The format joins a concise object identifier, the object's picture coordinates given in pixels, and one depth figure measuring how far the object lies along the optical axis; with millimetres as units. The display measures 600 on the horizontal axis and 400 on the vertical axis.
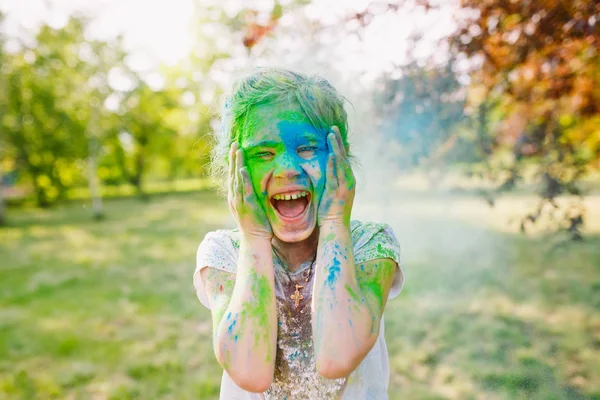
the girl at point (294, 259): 1316
